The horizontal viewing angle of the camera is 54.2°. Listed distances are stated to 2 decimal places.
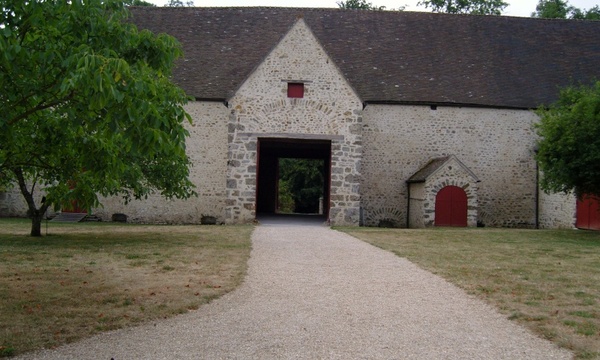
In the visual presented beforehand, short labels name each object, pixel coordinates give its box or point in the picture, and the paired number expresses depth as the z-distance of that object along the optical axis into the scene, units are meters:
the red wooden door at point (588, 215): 21.30
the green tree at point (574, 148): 16.48
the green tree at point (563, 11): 34.56
